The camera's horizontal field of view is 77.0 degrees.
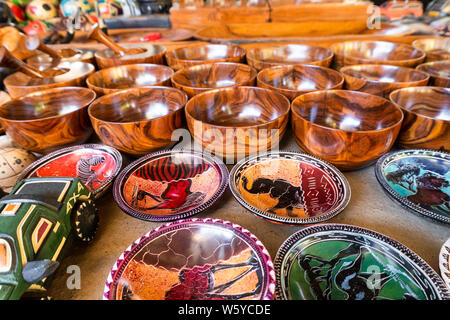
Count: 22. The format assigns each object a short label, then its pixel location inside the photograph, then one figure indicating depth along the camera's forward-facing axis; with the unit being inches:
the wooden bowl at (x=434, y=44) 20.2
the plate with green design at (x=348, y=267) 7.3
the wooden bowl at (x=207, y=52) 20.0
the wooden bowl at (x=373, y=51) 17.6
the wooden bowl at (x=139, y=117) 11.2
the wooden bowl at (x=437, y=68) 16.2
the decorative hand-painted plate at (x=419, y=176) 10.0
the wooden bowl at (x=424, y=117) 10.9
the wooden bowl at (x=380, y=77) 13.6
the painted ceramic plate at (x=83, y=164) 11.2
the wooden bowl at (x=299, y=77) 15.7
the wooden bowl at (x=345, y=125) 10.1
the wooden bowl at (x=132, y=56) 17.8
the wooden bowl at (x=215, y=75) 16.3
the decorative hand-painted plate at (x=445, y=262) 7.3
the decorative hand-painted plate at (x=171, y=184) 9.7
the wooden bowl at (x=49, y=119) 11.5
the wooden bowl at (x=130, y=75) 16.9
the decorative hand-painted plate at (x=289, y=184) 9.8
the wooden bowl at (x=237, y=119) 10.7
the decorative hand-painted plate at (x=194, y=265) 7.3
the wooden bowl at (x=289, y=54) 19.7
